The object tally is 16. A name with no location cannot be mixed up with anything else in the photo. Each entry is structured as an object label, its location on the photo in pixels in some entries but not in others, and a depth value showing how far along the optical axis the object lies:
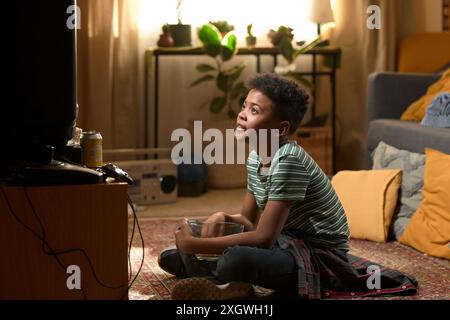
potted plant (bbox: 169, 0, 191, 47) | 4.35
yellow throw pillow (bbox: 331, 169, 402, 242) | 3.11
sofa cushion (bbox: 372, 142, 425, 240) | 3.08
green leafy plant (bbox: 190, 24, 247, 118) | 4.25
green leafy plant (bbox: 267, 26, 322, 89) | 4.33
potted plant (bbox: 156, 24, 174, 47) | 4.34
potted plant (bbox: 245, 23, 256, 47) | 4.45
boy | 2.16
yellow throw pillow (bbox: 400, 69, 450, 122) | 3.63
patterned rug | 2.37
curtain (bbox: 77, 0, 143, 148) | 4.29
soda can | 2.20
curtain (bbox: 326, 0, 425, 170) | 4.58
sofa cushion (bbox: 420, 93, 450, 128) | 3.33
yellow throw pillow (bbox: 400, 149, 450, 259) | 2.79
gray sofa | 3.74
